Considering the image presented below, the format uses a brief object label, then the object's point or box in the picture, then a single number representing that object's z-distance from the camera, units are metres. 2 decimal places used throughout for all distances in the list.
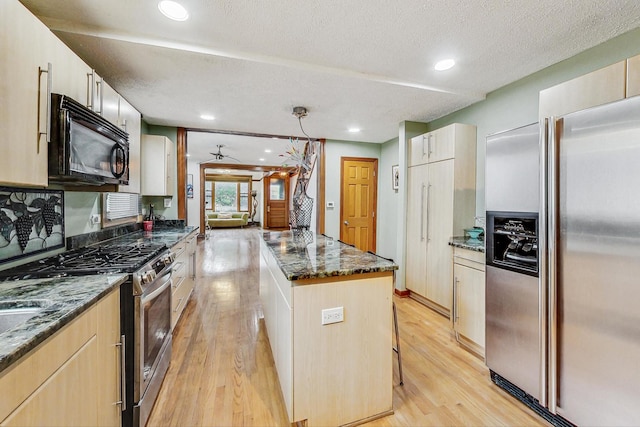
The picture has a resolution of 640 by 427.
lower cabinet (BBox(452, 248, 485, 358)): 2.20
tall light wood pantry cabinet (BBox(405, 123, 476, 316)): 2.85
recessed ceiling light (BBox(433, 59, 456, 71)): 2.14
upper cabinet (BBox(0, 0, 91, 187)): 1.00
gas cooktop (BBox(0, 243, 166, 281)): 1.38
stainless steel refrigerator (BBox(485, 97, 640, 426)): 1.23
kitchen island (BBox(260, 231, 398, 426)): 1.41
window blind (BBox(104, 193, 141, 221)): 2.57
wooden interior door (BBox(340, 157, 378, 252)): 4.64
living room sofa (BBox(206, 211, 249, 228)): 11.01
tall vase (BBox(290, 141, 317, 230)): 2.88
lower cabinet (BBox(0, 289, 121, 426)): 0.75
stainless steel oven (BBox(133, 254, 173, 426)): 1.44
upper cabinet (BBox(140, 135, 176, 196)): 3.22
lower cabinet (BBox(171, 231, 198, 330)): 2.39
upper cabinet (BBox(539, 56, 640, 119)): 1.49
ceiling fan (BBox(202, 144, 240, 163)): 5.90
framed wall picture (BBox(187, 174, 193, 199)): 8.09
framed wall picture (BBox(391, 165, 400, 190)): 4.35
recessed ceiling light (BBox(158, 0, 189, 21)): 1.53
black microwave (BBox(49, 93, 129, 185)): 1.23
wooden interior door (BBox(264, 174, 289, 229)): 11.10
